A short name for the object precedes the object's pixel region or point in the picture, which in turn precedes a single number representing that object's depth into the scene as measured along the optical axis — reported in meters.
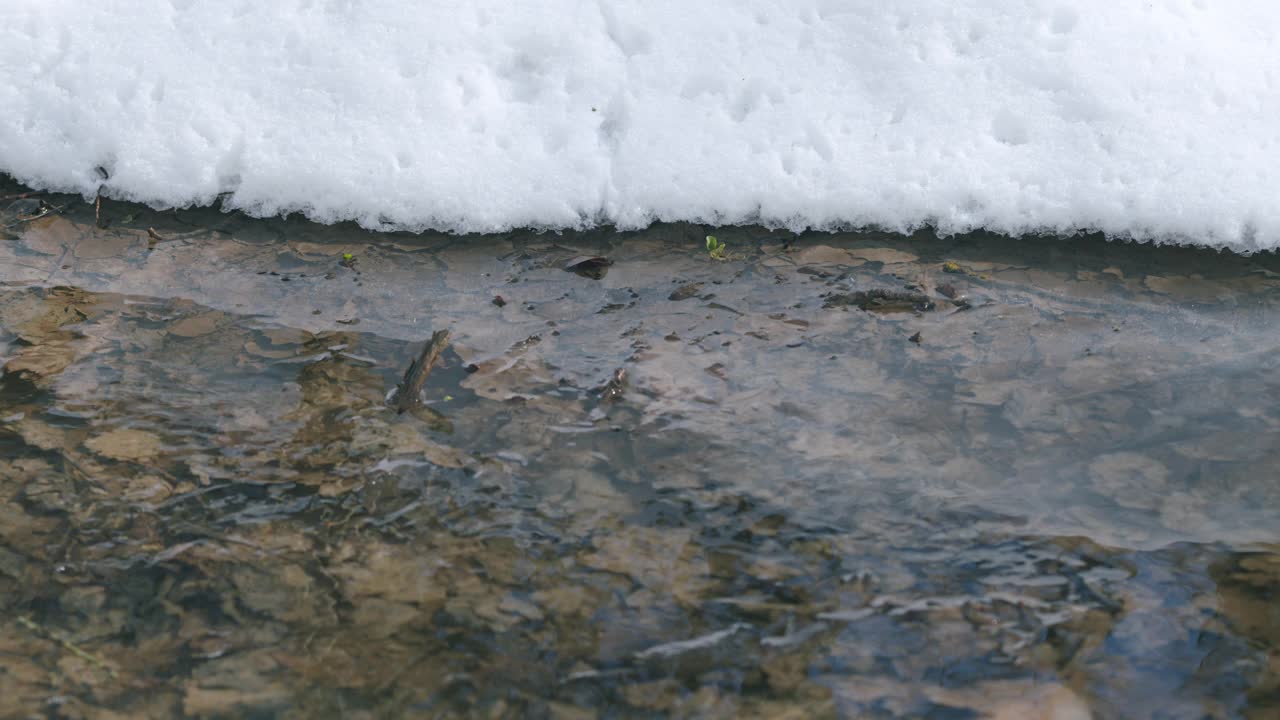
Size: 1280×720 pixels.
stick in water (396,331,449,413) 3.23
